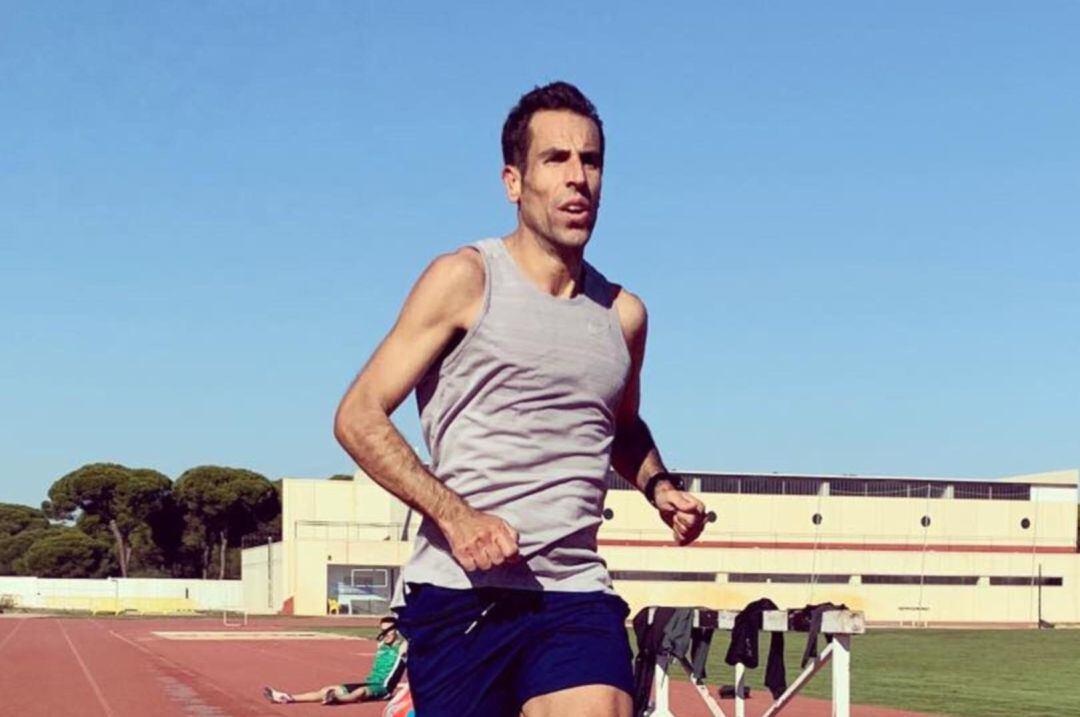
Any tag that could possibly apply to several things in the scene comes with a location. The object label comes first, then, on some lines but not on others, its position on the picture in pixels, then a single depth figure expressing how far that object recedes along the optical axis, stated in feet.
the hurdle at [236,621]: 199.68
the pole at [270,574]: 275.59
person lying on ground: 43.34
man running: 10.64
